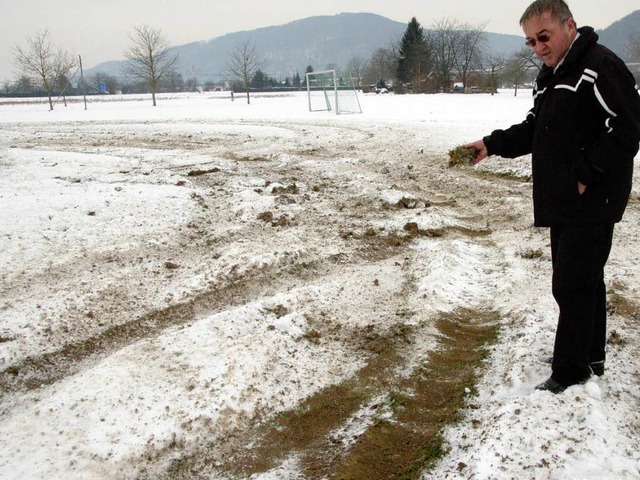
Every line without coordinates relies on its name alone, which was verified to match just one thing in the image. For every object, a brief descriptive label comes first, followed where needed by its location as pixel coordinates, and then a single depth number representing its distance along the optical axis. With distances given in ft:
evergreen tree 223.92
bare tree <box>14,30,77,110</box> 154.51
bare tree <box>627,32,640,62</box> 208.54
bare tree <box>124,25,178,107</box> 161.48
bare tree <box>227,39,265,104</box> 188.44
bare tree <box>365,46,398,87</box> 279.38
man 8.13
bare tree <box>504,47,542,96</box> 182.09
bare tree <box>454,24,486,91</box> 231.09
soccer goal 92.94
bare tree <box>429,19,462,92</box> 229.25
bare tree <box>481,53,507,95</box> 188.12
